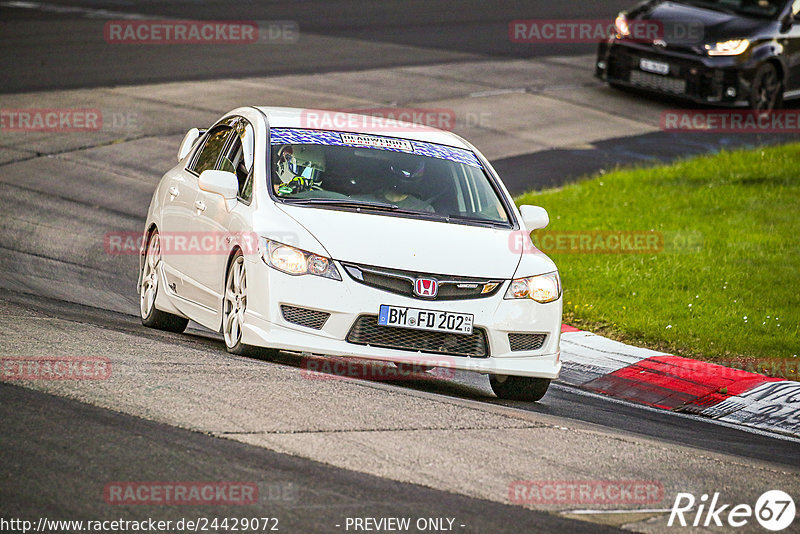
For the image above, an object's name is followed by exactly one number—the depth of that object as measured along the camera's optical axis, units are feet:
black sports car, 135.33
